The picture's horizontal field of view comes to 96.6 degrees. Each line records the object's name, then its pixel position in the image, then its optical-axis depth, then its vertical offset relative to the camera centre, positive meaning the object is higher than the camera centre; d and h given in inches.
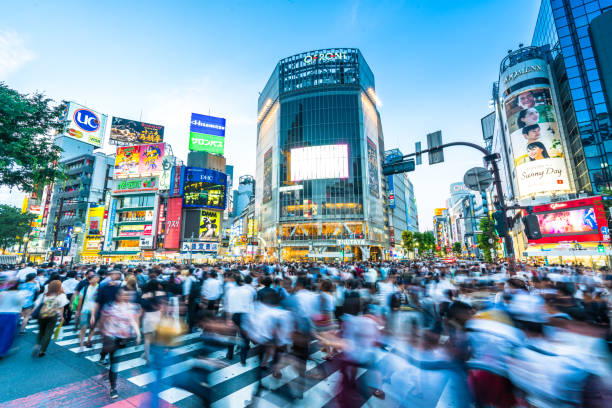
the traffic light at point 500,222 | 331.9 +33.8
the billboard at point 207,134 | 2440.9 +1076.4
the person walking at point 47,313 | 253.1 -52.9
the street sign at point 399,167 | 418.3 +131.5
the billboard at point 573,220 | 1195.9 +131.4
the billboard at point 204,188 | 2498.8 +600.9
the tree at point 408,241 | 3333.4 +123.9
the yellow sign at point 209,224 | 2512.3 +270.2
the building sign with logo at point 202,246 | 1567.4 +50.5
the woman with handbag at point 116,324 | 187.3 -50.2
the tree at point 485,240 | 2172.7 +83.5
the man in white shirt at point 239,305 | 243.6 -45.7
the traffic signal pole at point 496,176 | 315.6 +88.0
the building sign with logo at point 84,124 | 1892.2 +956.9
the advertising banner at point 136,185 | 2438.5 +615.4
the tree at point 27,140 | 455.5 +208.7
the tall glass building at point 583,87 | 1360.7 +848.4
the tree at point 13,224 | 1894.7 +231.7
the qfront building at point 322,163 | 2218.3 +769.2
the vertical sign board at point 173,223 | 2429.9 +276.8
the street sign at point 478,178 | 364.5 +96.0
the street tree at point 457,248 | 4581.7 +40.3
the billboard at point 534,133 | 1467.8 +651.2
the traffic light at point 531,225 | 368.2 +33.3
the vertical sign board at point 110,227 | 2363.4 +242.1
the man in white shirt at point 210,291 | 335.6 -45.4
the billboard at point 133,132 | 2554.1 +1176.2
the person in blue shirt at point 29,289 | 321.1 -38.7
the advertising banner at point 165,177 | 2556.1 +712.7
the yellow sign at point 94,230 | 2385.6 +221.7
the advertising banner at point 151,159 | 2455.7 +850.5
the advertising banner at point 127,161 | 2464.3 +836.4
